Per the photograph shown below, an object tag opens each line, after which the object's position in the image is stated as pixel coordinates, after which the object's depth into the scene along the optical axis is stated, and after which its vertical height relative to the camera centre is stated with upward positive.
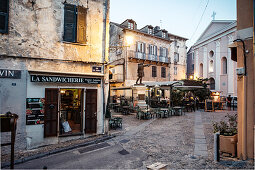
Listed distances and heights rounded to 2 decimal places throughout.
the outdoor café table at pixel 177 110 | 12.89 -1.70
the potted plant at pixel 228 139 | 4.77 -1.55
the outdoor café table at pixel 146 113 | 11.21 -1.71
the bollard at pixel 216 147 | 4.52 -1.68
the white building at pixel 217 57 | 22.89 +5.81
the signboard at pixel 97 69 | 7.20 +1.01
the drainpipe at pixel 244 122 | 4.53 -0.94
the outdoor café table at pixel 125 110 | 13.29 -1.80
